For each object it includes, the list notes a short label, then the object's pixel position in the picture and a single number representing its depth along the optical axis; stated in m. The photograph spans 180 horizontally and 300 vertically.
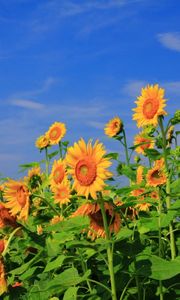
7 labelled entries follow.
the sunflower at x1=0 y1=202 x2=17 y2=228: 3.48
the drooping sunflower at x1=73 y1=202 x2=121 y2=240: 3.04
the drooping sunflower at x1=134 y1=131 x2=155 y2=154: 5.87
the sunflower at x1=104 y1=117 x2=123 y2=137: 5.96
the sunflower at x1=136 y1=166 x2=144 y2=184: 4.20
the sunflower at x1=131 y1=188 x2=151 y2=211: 4.21
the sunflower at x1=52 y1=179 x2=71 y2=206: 3.71
